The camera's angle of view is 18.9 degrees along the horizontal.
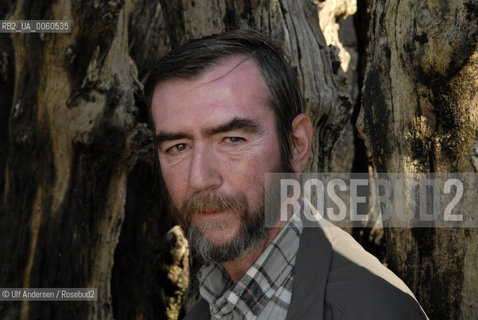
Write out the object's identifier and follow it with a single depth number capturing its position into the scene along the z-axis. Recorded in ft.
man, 4.58
